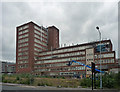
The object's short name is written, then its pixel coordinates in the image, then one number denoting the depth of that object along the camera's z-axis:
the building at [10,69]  115.51
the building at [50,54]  69.31
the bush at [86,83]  28.20
